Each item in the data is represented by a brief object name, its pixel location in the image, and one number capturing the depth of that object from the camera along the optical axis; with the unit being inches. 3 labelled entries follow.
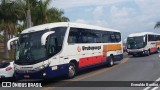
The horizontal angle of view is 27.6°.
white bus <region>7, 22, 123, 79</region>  610.5
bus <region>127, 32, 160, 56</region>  1519.4
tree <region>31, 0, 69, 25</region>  1258.1
